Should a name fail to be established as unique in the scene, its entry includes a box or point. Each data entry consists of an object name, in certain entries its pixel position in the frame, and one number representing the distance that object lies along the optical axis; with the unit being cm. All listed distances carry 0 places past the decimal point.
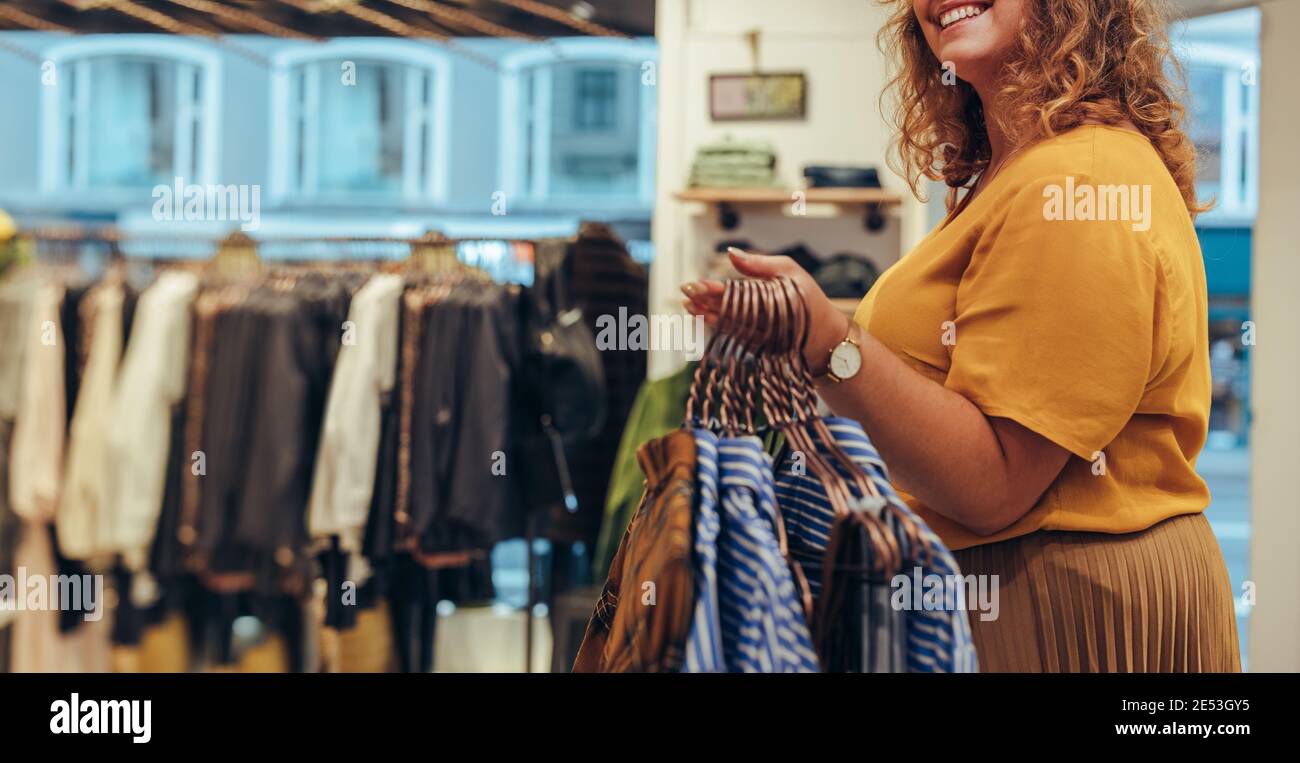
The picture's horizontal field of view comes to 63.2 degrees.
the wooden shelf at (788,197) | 307
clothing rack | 288
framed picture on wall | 337
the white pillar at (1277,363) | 289
